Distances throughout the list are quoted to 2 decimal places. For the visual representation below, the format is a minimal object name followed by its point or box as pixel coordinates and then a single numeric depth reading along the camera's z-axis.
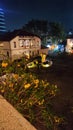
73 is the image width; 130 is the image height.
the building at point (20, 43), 18.08
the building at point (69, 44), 26.94
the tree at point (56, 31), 29.33
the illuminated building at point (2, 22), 82.10
